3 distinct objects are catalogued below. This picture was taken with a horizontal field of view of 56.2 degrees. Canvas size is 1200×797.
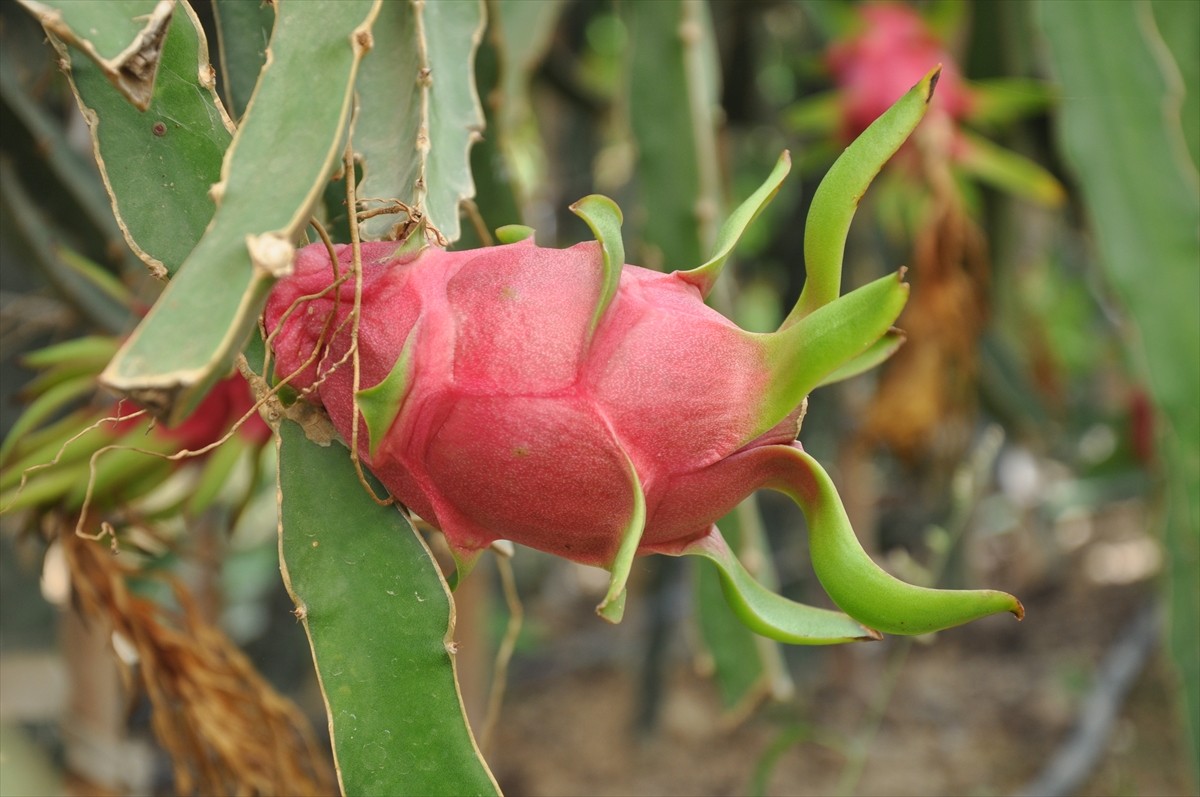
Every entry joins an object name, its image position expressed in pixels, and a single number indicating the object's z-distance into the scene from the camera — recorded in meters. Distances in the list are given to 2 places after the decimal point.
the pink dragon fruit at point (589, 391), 0.41
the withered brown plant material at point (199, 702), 0.69
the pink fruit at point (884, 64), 1.37
